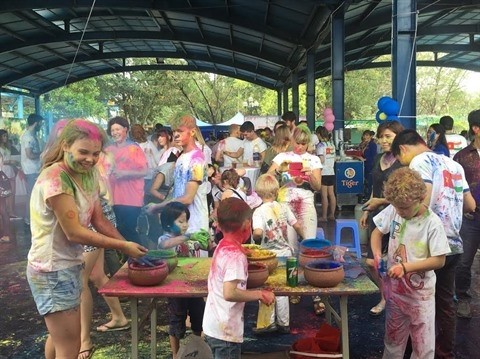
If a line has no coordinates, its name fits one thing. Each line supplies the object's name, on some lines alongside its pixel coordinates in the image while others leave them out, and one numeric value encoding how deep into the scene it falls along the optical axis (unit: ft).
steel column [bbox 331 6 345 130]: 39.40
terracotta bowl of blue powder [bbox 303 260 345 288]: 9.62
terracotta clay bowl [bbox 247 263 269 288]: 9.60
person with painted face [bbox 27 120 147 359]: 8.58
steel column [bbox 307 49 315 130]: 50.72
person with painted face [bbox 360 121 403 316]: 13.41
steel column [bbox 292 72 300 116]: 64.85
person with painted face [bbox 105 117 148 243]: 15.42
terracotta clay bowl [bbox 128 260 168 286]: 9.70
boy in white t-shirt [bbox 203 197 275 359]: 8.58
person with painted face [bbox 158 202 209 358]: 12.03
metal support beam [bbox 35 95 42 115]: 90.33
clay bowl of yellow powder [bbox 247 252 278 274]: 10.47
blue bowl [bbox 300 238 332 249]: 11.65
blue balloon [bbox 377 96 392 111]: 21.88
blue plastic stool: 19.82
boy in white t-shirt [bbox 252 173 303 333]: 13.87
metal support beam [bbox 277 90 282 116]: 92.71
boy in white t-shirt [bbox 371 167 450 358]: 9.66
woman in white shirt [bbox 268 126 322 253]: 15.47
